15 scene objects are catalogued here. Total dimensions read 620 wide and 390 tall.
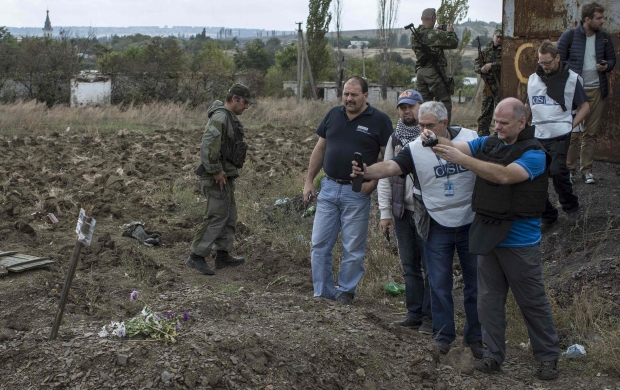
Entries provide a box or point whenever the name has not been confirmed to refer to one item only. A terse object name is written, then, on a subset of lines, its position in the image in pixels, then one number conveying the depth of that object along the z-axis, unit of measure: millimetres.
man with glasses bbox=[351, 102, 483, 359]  5430
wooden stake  4758
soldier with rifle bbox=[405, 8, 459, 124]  10656
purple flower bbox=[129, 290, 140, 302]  6197
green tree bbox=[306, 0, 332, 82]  44531
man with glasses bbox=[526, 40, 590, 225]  7891
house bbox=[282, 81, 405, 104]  43031
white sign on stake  4723
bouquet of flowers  4922
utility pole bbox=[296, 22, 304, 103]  31625
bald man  4910
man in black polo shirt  6371
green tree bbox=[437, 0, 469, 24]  32438
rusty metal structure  10109
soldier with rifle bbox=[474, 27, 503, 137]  11750
